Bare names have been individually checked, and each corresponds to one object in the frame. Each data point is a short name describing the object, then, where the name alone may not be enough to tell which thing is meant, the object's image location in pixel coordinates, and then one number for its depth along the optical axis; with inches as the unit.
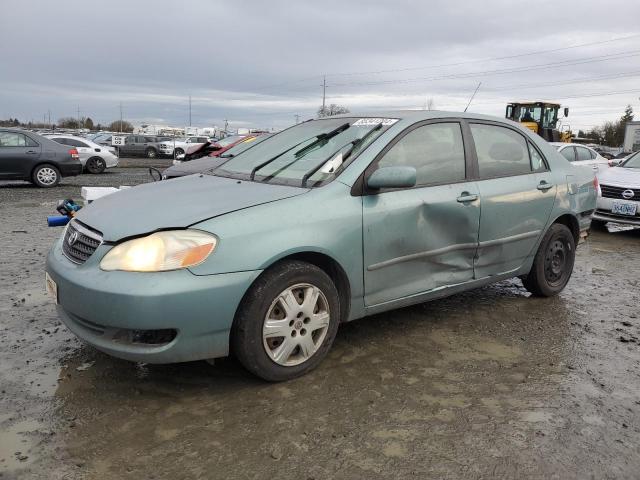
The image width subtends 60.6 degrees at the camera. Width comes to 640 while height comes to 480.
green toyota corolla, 109.0
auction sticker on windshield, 149.3
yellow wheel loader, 909.0
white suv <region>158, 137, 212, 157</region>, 1314.0
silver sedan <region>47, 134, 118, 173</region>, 740.6
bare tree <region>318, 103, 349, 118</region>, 2506.4
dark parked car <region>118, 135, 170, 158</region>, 1323.5
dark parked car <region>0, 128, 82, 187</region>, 494.9
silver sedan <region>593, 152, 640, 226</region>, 335.9
